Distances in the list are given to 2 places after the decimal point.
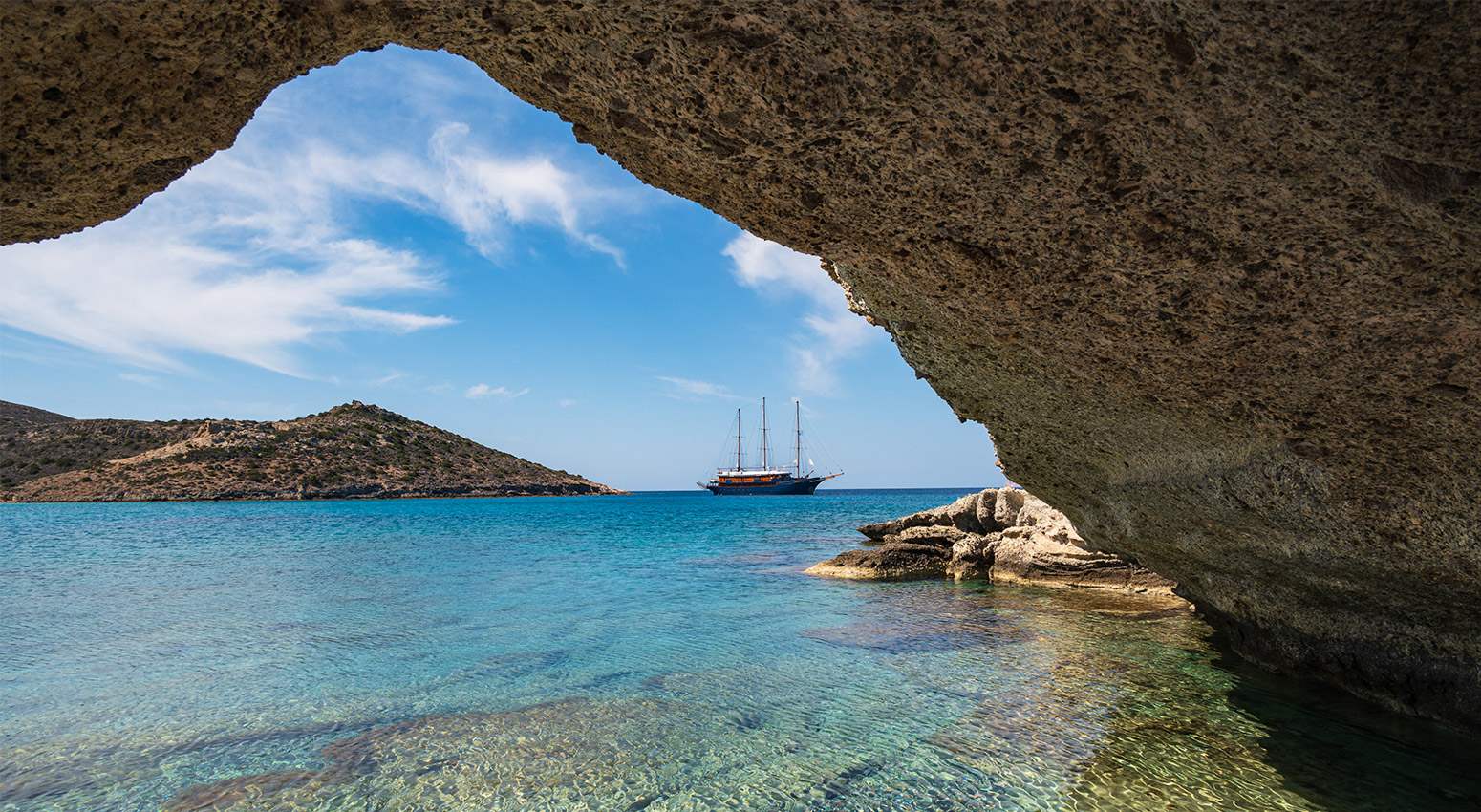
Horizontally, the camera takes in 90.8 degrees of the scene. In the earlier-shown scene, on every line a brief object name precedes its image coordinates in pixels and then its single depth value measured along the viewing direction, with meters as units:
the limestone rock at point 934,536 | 21.77
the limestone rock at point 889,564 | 19.83
